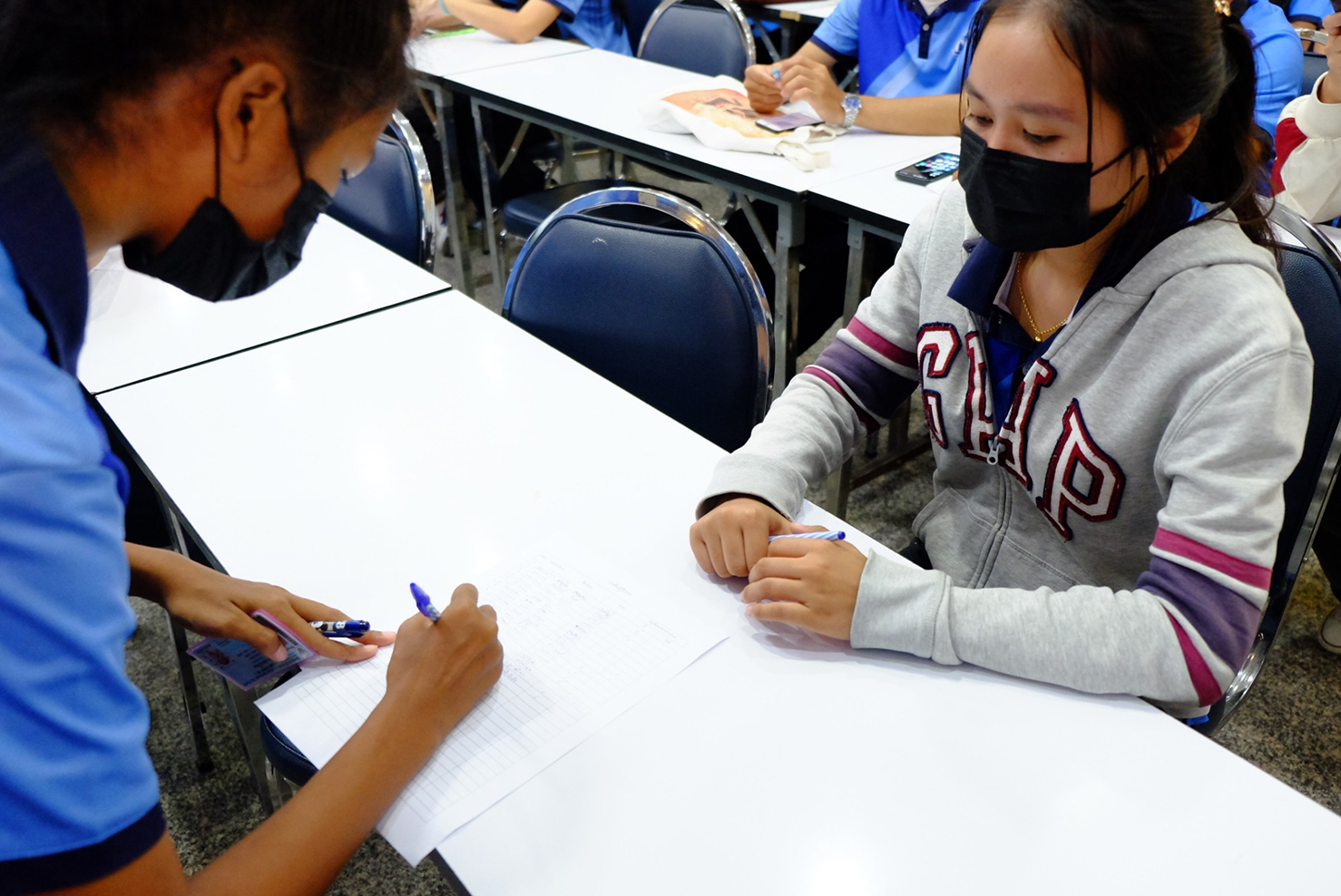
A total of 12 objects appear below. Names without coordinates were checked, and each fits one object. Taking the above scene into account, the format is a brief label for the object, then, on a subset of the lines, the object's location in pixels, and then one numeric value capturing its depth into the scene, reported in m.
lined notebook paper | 0.75
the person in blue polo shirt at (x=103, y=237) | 0.49
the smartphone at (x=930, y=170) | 2.02
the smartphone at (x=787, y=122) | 2.31
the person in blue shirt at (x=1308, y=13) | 2.94
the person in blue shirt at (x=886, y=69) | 2.31
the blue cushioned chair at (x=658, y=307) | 1.42
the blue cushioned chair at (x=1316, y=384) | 1.02
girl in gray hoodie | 0.83
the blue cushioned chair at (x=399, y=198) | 1.93
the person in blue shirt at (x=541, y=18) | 3.28
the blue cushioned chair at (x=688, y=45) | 2.68
